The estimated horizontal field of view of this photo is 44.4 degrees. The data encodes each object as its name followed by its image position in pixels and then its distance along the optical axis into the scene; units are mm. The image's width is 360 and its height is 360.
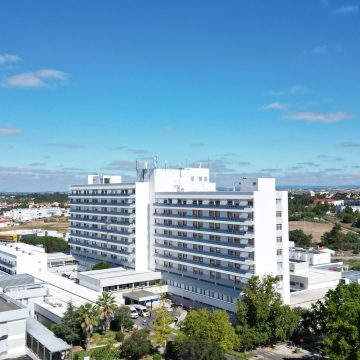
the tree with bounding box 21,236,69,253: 128375
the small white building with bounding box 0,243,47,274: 92812
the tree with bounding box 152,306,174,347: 53344
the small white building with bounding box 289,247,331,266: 105688
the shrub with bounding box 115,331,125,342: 58031
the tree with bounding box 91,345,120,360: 46375
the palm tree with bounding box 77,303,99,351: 54031
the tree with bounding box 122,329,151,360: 51875
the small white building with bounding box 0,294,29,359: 53969
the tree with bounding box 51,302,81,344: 54844
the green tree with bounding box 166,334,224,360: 45969
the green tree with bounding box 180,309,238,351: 49906
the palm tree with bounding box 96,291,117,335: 58328
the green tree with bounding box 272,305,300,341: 55375
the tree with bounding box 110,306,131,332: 61594
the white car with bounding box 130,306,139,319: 69312
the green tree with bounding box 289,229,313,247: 149375
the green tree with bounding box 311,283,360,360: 41344
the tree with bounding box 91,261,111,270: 90125
